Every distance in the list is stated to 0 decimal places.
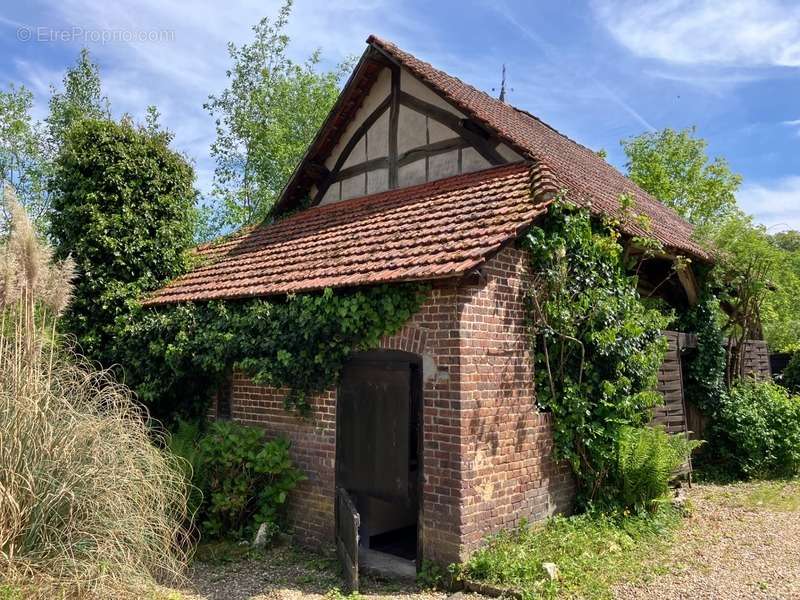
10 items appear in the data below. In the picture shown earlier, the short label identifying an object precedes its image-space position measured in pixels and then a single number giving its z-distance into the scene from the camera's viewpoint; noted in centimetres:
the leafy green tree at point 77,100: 2087
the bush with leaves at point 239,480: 686
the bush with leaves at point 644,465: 684
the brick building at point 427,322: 579
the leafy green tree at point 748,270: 1020
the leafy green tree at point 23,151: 2059
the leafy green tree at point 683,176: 2461
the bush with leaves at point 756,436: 1030
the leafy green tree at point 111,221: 939
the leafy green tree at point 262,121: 2233
